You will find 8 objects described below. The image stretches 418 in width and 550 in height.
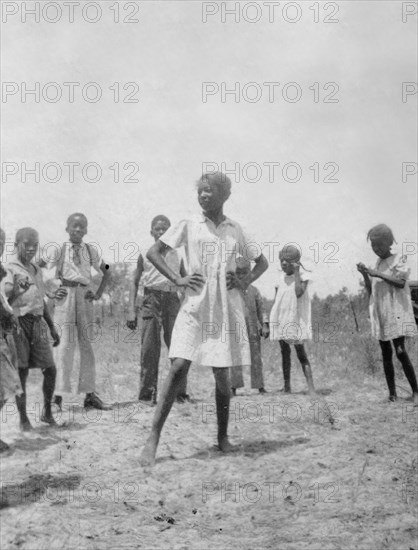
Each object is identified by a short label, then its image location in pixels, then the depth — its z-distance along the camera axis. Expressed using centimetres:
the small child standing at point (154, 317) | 659
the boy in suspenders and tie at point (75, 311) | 634
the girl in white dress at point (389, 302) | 639
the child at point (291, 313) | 716
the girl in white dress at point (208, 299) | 424
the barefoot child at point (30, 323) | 536
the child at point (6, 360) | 377
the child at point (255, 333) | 747
